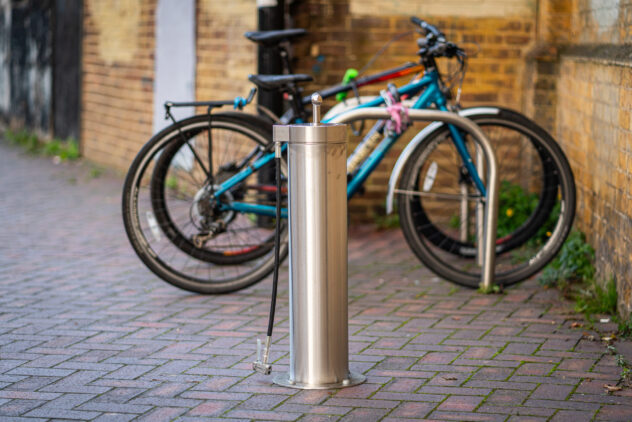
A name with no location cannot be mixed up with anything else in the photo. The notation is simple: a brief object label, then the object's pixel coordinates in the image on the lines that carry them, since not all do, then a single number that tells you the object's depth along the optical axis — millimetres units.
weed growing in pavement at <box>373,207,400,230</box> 7855
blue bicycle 5766
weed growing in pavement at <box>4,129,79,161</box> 12461
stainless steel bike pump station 4035
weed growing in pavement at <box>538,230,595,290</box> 5930
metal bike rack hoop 5699
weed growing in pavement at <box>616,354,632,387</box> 4207
